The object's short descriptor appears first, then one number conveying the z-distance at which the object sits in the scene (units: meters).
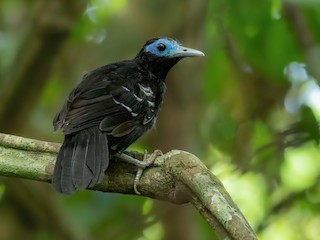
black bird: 6.67
